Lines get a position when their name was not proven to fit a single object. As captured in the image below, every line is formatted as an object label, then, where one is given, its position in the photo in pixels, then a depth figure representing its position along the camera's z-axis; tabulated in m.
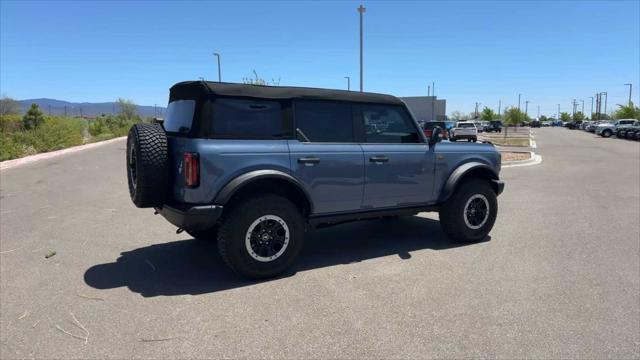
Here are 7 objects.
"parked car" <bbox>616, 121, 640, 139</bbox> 37.42
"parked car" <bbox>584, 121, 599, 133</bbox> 59.69
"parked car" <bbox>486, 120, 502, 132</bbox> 62.45
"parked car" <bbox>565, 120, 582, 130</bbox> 84.00
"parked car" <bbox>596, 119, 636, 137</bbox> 44.44
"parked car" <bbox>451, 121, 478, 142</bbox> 36.72
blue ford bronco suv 4.25
